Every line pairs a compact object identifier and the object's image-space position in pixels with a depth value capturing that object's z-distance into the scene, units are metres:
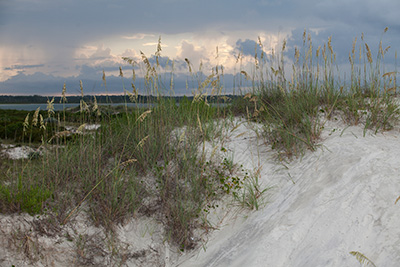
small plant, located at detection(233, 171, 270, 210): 4.61
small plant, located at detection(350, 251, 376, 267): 3.20
